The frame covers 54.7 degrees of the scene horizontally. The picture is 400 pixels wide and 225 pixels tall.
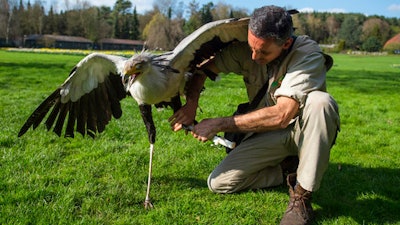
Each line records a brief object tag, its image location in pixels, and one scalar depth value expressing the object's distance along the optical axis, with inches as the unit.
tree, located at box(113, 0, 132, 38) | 3818.9
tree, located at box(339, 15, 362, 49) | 4079.7
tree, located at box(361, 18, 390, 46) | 3954.2
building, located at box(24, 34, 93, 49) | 3100.4
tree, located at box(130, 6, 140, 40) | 3736.0
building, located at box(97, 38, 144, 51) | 3398.1
